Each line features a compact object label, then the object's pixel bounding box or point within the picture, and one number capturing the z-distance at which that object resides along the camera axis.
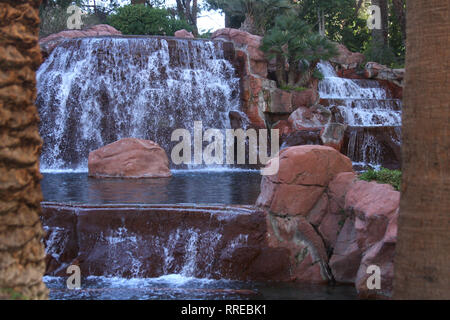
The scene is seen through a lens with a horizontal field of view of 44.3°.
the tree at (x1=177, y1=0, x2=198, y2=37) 31.25
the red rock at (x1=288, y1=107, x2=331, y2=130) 16.02
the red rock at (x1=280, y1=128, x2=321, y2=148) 15.22
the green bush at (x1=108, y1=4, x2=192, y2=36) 23.03
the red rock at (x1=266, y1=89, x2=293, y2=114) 16.84
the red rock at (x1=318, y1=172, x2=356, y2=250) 6.68
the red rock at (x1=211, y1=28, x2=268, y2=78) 17.70
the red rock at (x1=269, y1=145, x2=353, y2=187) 6.84
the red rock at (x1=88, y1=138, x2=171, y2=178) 11.84
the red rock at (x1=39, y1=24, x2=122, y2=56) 16.80
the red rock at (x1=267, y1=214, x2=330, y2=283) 6.39
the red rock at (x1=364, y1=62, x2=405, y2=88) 19.62
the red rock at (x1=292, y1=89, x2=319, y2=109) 17.33
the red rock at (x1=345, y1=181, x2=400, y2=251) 5.65
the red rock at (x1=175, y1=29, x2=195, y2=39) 20.89
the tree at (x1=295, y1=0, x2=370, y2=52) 26.28
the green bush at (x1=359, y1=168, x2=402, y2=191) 6.31
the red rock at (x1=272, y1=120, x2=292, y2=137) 16.31
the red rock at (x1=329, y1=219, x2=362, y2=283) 6.18
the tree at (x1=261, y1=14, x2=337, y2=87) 17.70
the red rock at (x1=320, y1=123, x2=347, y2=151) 14.81
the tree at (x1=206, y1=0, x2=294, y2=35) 22.88
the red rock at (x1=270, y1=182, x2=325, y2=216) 6.80
